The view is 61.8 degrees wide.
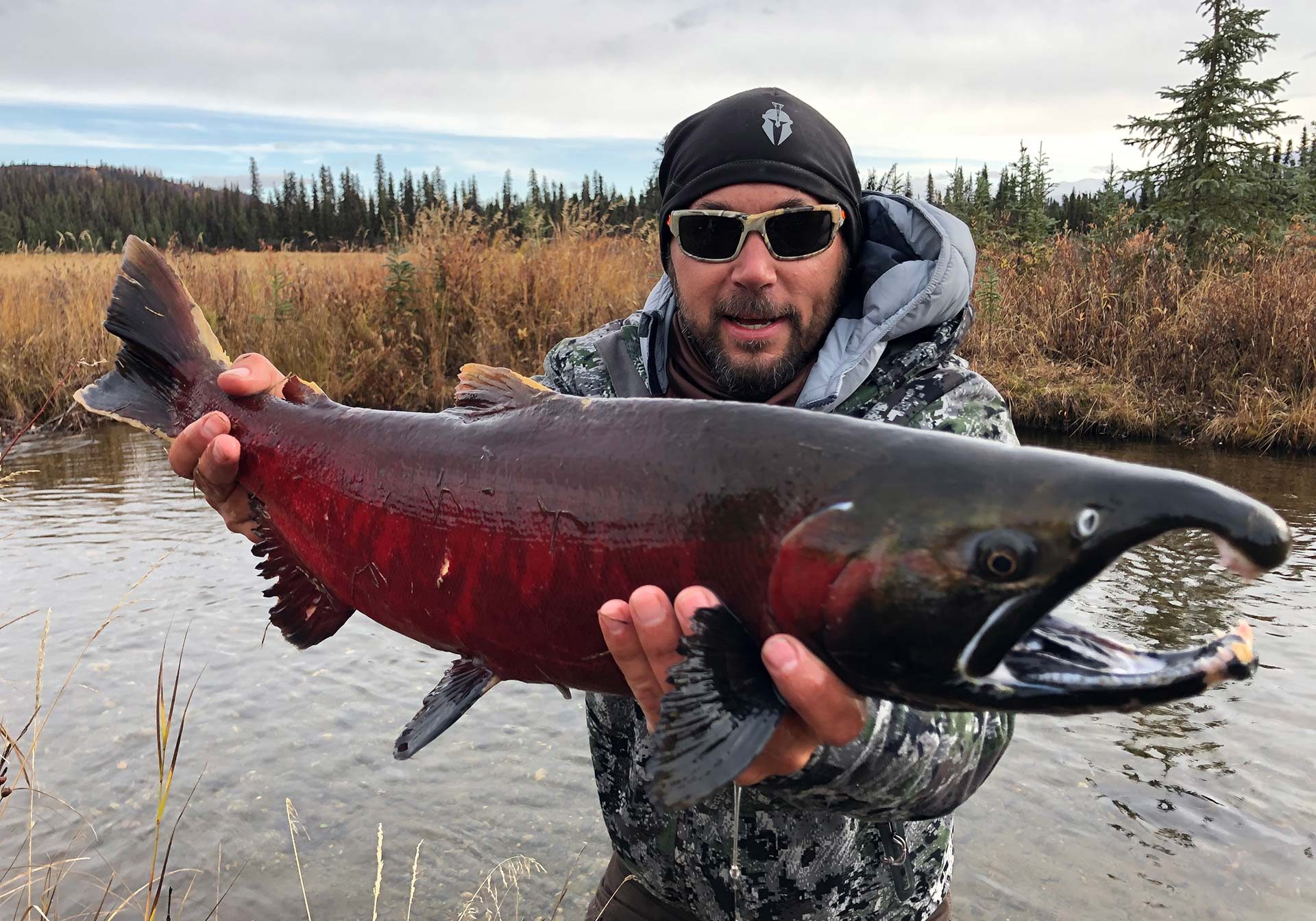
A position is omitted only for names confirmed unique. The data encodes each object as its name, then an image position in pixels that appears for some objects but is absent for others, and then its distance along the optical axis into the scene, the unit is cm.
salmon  46
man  57
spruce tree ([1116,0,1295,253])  1413
